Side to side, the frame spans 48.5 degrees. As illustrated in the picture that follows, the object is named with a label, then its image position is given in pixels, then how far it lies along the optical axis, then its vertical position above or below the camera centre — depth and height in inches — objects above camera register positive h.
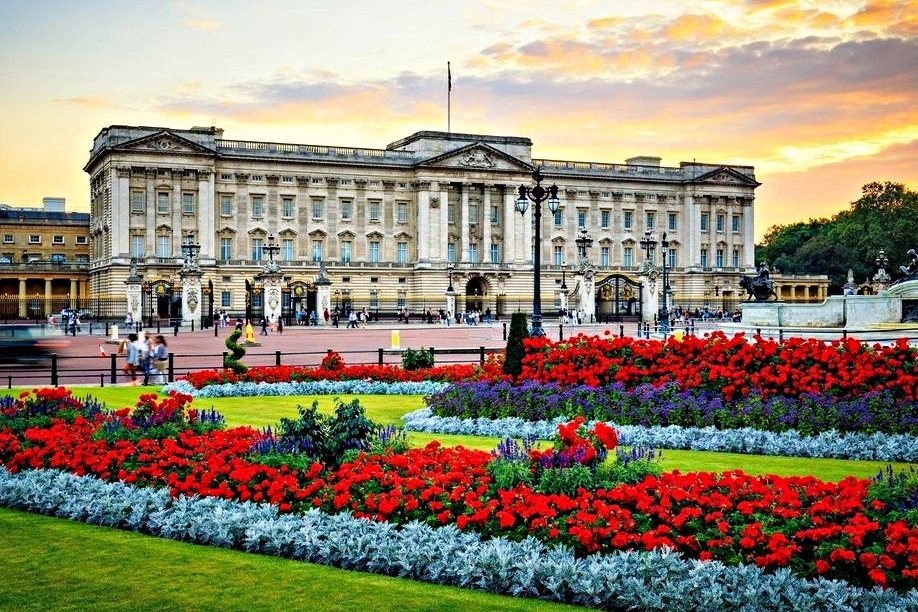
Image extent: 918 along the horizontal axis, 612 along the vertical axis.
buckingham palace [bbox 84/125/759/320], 3521.2 +328.6
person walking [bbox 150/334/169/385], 1098.1 -55.5
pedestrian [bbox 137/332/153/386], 1085.8 -55.6
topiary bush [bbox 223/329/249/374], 1005.9 -51.0
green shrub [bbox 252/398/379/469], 465.4 -60.7
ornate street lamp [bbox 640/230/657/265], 2417.8 +153.1
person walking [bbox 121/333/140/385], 1081.4 -53.8
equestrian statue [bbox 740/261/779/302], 1710.1 +34.3
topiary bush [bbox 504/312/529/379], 784.3 -36.4
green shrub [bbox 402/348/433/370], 1066.7 -55.8
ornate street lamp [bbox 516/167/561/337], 1037.2 +123.6
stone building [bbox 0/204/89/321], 3794.3 +196.1
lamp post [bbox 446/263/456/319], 3327.8 +17.5
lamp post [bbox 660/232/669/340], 1911.0 -9.7
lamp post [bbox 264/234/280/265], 3095.5 +184.8
